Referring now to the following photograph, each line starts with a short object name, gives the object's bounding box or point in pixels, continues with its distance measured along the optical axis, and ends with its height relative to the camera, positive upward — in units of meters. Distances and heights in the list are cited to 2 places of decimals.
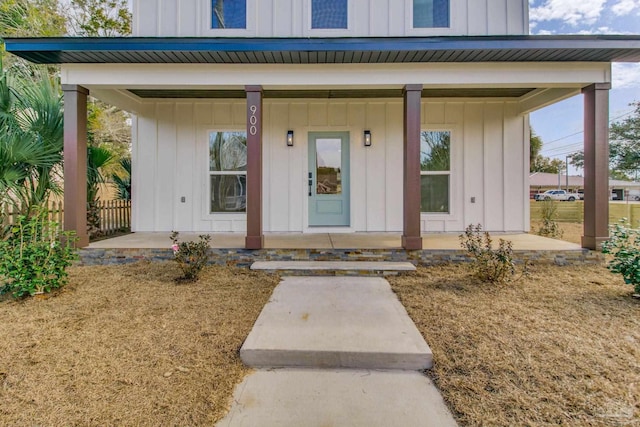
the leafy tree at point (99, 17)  12.41 +7.19
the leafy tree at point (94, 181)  6.43 +0.57
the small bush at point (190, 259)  4.49 -0.65
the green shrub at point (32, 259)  3.63 -0.53
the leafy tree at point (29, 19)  9.68 +5.90
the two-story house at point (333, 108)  5.04 +2.03
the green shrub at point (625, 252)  3.76 -0.52
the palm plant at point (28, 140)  4.87 +1.10
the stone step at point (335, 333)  2.50 -1.04
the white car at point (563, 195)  32.91 +1.39
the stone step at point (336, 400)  1.91 -1.18
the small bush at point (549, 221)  7.80 -0.31
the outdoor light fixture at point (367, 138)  7.12 +1.52
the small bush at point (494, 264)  4.25 -0.71
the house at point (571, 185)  38.91 +2.89
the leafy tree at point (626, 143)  20.08 +4.03
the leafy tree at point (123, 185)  8.01 +0.62
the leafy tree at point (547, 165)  40.22 +5.73
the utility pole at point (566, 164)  41.16 +5.59
